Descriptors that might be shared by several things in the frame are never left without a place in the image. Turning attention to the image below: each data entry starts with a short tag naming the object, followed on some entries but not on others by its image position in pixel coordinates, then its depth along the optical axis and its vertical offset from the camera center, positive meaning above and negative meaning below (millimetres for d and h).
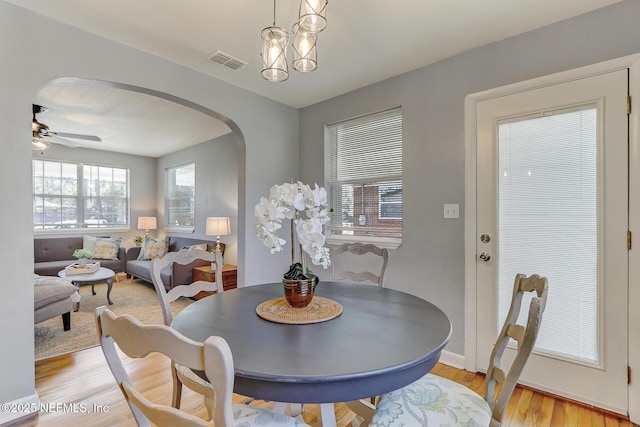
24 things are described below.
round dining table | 792 -426
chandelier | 1353 +844
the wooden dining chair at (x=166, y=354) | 530 -281
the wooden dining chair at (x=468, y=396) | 922 -709
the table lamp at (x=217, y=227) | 4219 -212
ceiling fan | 3370 +945
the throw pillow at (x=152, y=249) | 5180 -637
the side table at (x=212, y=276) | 3983 -866
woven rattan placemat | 1164 -418
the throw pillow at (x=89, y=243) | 5322 -542
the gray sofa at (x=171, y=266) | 4039 -822
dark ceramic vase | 1247 -335
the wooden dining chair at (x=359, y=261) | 1932 -445
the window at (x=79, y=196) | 5348 +327
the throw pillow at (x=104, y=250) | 5219 -657
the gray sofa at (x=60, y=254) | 5027 -716
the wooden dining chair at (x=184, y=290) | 1272 -450
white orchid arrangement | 1222 -14
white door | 1748 -88
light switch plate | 2303 +6
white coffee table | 3777 -830
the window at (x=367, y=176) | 2758 +347
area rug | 2712 -1214
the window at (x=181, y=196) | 5621 +319
